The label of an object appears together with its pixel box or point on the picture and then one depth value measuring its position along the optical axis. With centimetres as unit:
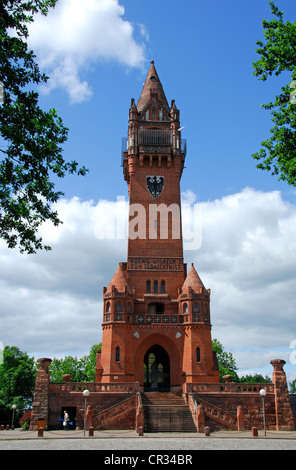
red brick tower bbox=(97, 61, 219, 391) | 3900
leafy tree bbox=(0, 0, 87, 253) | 1470
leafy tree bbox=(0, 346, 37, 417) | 5758
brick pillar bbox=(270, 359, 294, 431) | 3122
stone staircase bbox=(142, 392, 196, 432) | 2869
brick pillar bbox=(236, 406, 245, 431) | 2911
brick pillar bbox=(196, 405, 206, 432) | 2775
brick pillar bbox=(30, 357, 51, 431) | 3017
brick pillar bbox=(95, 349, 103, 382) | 3992
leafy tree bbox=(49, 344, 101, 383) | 7512
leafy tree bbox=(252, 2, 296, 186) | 1880
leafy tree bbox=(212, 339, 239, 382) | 6862
